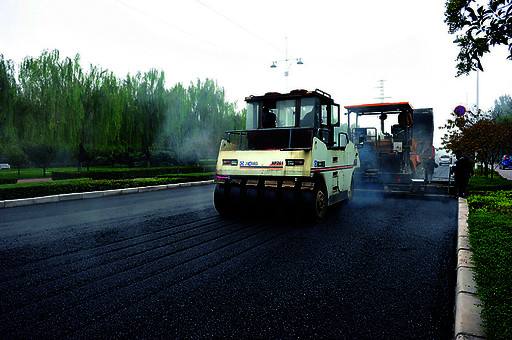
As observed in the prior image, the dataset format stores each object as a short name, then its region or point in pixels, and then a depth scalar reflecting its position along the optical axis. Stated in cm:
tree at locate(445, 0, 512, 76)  319
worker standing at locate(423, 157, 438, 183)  1527
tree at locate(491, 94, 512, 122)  6173
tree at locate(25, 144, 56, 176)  2438
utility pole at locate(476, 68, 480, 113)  3619
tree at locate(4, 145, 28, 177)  2647
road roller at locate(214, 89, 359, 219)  729
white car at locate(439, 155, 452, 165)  4313
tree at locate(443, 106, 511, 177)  1487
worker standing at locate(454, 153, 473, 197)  1152
